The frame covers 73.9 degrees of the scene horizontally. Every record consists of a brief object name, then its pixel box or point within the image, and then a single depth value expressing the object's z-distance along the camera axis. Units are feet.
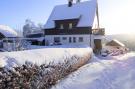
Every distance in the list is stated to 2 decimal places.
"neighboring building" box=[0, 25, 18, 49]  67.41
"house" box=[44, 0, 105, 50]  53.35
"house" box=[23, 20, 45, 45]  62.62
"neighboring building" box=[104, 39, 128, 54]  51.75
